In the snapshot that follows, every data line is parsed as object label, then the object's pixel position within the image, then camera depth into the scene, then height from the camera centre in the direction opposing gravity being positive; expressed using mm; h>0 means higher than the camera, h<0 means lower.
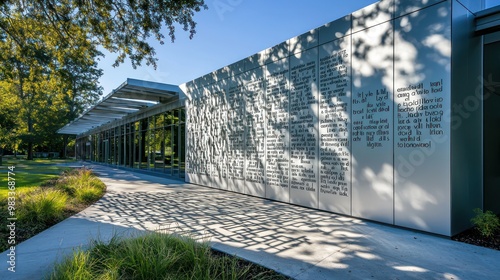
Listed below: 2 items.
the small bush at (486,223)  5238 -1513
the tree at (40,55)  9383 +3253
